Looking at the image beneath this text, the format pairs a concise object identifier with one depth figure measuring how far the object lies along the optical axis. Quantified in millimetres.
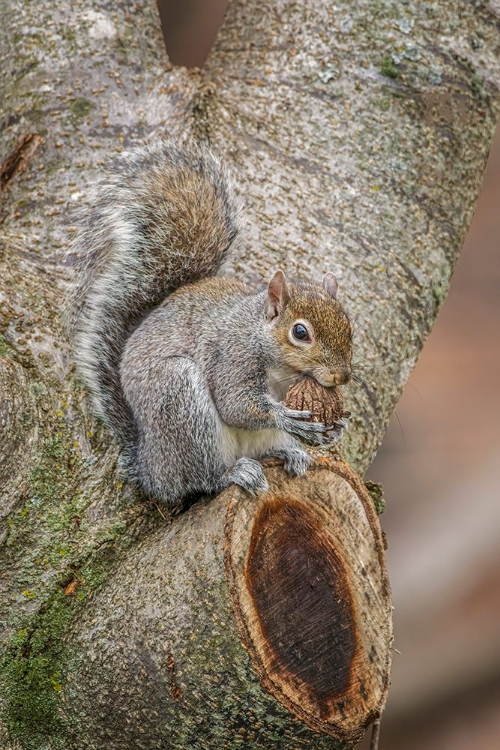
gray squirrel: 4814
